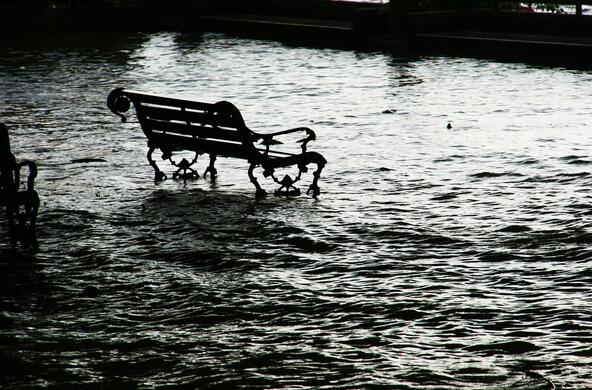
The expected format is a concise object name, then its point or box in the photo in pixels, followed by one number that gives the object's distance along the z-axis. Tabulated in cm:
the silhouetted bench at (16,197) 1608
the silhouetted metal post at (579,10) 4137
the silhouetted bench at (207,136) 1991
